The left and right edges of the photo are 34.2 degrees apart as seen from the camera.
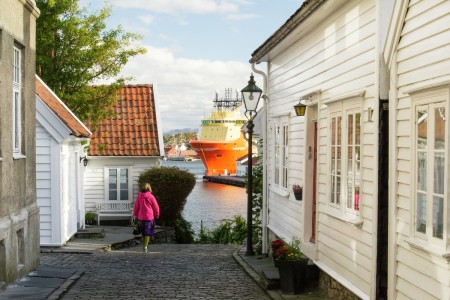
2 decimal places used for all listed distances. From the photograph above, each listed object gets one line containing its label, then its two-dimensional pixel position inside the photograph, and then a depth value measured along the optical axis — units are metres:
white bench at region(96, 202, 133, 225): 25.98
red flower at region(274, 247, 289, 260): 10.70
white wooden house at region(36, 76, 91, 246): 16.59
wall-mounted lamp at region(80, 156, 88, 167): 21.46
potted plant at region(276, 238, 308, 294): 10.53
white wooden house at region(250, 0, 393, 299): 8.02
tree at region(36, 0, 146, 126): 22.97
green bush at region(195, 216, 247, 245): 22.92
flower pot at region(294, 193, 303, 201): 11.86
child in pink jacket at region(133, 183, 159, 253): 17.28
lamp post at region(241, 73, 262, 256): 15.51
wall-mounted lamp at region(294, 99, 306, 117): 11.41
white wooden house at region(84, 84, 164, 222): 26.05
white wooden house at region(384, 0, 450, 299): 6.30
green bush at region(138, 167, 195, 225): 25.22
